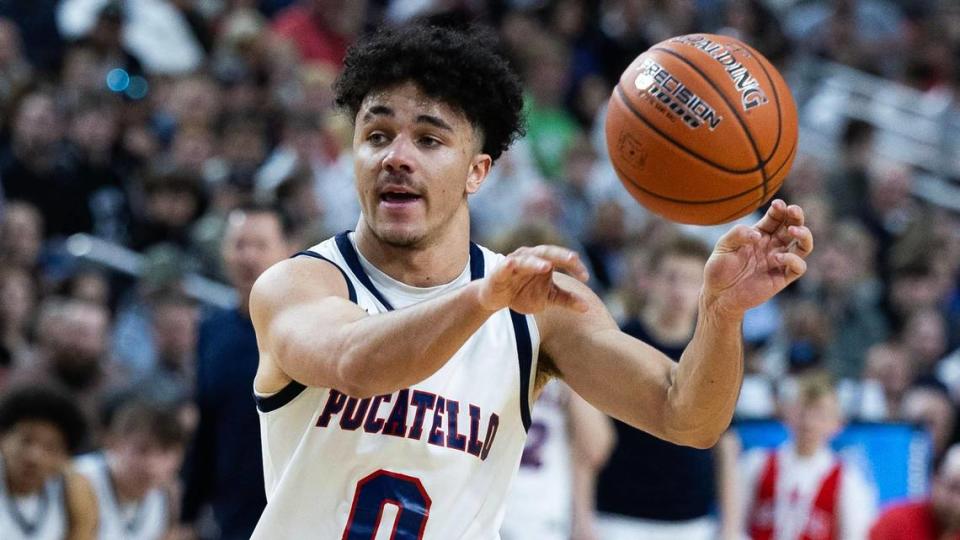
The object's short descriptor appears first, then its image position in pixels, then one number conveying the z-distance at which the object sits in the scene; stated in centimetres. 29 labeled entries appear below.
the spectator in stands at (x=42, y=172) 1683
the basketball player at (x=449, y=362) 667
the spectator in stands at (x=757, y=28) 2612
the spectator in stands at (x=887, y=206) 2167
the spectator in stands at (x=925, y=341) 1820
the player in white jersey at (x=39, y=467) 1233
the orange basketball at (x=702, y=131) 724
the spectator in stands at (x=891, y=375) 1759
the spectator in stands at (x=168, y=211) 1706
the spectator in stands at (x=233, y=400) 1124
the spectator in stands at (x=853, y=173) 2202
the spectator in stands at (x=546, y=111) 2212
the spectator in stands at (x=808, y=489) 1461
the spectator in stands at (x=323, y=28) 2267
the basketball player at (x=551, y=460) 1262
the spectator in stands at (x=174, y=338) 1535
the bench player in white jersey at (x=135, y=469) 1298
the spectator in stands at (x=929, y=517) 1428
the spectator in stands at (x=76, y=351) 1448
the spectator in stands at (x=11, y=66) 1742
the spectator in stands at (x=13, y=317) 1465
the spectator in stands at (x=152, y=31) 2064
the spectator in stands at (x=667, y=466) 1306
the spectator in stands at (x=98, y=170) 1725
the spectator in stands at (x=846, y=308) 1934
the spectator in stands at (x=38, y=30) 2017
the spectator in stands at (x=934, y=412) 1734
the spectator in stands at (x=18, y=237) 1558
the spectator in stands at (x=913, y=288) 1944
